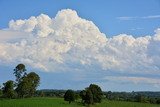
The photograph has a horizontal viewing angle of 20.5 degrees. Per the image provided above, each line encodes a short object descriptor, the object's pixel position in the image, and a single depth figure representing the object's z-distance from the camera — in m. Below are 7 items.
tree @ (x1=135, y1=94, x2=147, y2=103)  140.40
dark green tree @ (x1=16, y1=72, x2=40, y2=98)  118.44
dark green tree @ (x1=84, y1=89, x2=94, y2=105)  92.00
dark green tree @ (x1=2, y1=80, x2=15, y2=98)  117.81
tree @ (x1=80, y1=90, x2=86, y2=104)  92.78
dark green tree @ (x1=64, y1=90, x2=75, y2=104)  95.05
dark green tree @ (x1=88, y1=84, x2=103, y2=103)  94.31
